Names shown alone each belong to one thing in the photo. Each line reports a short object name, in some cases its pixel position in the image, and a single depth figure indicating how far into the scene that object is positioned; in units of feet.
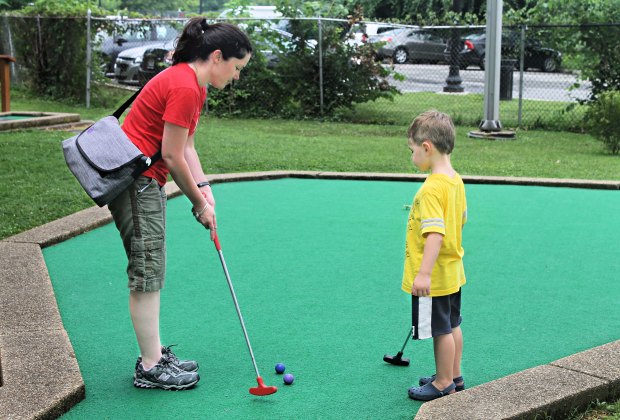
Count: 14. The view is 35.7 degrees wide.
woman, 11.72
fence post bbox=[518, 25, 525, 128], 44.98
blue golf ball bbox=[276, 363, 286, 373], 12.92
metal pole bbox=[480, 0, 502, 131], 39.96
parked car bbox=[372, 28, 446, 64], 51.13
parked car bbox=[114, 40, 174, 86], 59.52
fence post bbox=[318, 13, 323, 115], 47.65
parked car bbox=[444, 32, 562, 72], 46.57
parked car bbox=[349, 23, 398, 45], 48.47
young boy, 11.42
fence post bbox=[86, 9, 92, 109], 50.57
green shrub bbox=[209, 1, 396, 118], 48.39
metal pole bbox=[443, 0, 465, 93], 54.95
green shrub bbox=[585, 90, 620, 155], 36.40
